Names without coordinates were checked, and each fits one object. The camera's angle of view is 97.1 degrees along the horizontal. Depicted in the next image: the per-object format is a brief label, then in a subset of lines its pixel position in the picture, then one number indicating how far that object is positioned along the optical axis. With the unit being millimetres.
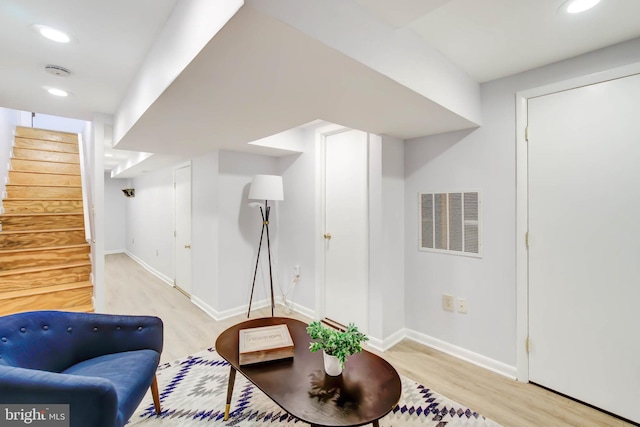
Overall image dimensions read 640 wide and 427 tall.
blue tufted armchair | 1028
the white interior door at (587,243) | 1663
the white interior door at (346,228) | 2783
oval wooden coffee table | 1142
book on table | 1499
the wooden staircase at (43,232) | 2953
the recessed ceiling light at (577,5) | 1324
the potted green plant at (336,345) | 1343
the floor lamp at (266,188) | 3068
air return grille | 2281
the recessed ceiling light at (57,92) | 2307
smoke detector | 1916
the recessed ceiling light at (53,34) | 1522
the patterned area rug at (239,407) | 1688
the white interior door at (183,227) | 4043
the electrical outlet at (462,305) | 2350
